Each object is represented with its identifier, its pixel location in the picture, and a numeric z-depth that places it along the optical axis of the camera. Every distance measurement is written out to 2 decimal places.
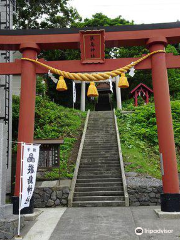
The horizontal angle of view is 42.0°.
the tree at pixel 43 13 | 23.53
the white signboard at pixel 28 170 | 6.00
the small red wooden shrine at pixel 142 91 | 22.05
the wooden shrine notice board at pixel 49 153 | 9.70
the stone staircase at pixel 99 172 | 8.87
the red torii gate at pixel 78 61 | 7.38
